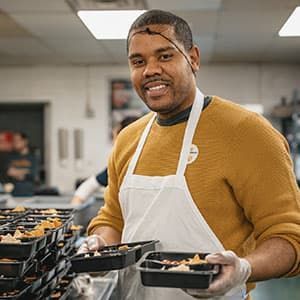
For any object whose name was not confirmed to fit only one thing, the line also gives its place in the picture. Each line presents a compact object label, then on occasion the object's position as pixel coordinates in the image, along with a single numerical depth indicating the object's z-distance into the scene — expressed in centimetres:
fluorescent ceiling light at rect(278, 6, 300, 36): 450
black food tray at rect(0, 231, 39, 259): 150
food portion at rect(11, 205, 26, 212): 219
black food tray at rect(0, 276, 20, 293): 150
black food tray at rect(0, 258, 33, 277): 149
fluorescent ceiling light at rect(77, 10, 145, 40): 422
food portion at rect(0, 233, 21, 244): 152
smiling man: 141
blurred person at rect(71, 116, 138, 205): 399
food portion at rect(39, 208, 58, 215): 212
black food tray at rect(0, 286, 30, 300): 150
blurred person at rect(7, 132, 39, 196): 675
